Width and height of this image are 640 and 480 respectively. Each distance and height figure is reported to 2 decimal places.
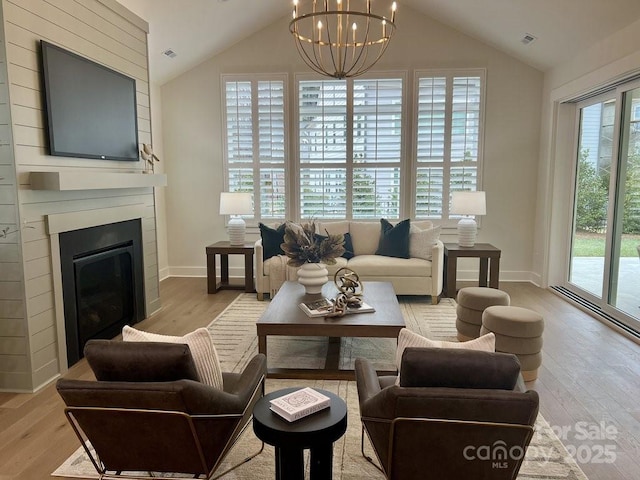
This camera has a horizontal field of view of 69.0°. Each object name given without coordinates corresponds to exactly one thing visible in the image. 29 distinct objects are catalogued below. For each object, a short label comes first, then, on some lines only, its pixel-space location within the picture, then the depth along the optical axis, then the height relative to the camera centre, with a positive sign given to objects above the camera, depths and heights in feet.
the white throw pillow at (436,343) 6.10 -2.03
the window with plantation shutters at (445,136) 19.88 +2.40
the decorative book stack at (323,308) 10.89 -2.79
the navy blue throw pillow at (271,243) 17.79 -1.94
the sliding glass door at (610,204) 14.17 -0.40
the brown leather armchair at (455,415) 5.23 -2.55
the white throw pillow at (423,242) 17.85 -1.93
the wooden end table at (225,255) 18.69 -2.66
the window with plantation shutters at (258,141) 20.57 +2.30
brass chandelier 19.88 +6.93
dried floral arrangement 12.21 -1.43
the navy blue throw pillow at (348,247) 18.52 -2.20
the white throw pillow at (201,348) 6.45 -2.17
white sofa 17.12 -2.92
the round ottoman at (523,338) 10.48 -3.29
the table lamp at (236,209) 19.10 -0.69
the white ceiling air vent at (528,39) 16.91 +5.64
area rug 7.48 -4.28
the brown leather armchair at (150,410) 5.55 -2.67
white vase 12.59 -2.27
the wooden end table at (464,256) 18.06 -2.62
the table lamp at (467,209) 18.19 -0.67
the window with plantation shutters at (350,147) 20.26 +1.97
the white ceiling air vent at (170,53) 17.99 +5.45
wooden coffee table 10.29 -2.95
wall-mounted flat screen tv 10.68 +2.20
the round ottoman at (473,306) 12.51 -3.11
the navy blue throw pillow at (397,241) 18.07 -1.90
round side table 5.66 -2.98
